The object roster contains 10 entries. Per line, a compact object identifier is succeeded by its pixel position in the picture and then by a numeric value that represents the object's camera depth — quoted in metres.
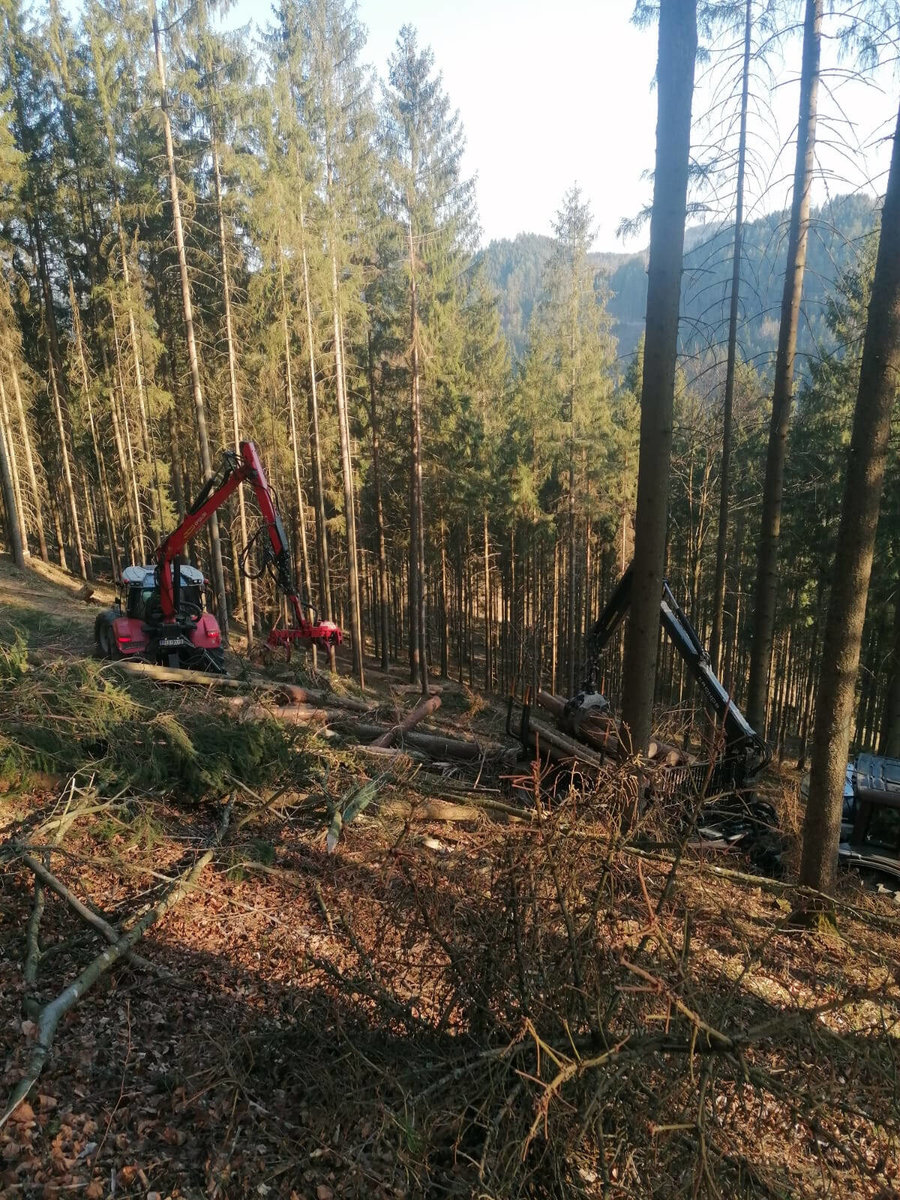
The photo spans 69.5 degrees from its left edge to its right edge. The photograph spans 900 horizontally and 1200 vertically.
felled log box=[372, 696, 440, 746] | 8.88
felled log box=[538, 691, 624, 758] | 8.15
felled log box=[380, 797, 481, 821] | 7.04
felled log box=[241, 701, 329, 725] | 8.01
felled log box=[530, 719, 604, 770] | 7.82
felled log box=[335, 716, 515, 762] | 9.11
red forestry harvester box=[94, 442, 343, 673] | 11.16
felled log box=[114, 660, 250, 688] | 9.64
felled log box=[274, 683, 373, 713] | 10.13
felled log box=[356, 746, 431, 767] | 7.66
